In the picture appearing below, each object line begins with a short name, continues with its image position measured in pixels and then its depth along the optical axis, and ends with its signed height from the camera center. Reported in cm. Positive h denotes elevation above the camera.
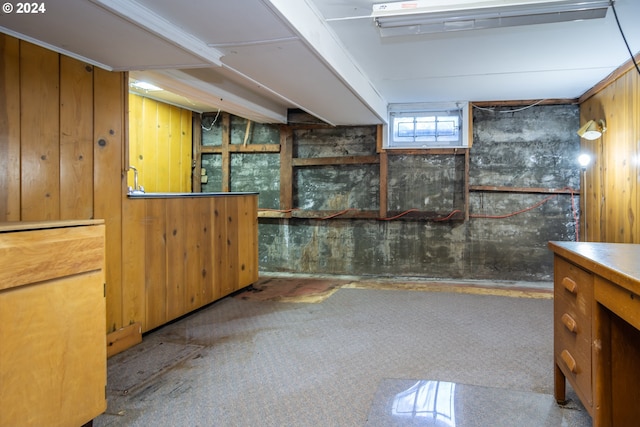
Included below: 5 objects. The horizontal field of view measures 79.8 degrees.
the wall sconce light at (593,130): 356 +79
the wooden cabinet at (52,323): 127 -39
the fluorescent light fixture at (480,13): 214 +118
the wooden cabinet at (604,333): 124 -46
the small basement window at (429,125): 470 +113
